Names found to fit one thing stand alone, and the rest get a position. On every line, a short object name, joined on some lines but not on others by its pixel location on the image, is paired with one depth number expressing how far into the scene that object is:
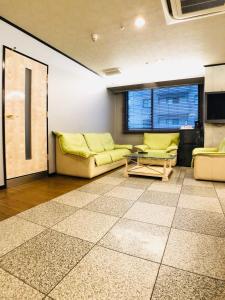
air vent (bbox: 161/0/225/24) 2.54
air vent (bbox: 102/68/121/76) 5.14
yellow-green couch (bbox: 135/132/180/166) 5.54
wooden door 3.05
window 5.91
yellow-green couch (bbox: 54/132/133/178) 3.65
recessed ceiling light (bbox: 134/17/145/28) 2.89
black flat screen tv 4.66
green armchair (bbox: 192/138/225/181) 3.41
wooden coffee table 3.62
